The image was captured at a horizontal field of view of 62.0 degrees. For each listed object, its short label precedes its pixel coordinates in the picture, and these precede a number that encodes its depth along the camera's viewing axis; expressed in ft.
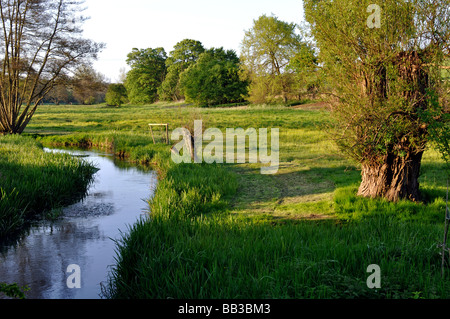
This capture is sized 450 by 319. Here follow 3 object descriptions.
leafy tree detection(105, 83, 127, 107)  221.05
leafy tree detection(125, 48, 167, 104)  245.24
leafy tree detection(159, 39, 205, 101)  222.48
